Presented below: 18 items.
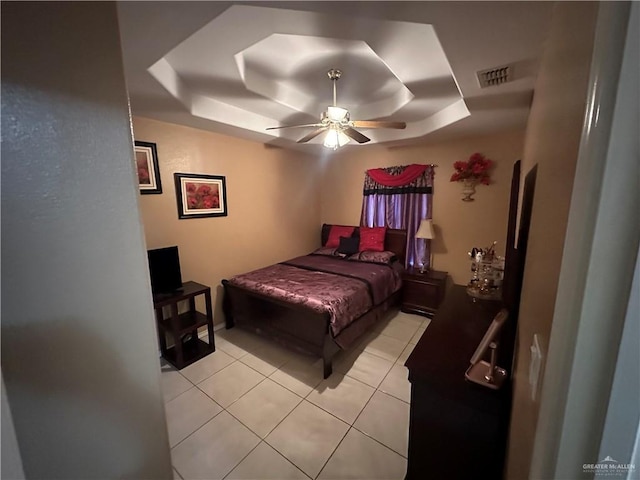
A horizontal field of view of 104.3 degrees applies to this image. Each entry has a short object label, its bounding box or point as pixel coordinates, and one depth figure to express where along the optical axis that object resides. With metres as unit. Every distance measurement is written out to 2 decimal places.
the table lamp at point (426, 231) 3.39
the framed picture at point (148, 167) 2.34
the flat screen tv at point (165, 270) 2.33
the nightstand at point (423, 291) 3.25
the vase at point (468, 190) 3.24
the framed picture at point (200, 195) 2.68
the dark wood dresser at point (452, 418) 1.00
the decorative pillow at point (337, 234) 4.13
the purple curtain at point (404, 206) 3.59
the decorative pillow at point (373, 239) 3.73
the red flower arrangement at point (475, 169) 3.10
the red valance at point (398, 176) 3.57
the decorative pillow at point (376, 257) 3.42
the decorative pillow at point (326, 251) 3.90
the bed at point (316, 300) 2.21
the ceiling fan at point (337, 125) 2.11
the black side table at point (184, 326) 2.29
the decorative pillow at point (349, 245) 3.80
